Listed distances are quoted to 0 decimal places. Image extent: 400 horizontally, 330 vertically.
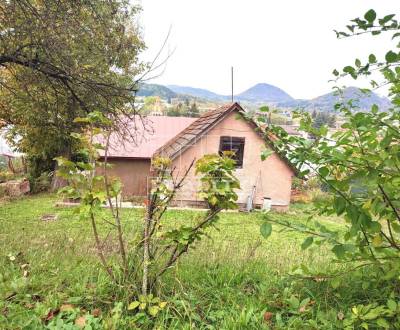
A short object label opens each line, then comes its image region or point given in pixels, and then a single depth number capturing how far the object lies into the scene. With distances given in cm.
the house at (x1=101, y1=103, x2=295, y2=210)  1574
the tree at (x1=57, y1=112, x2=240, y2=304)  235
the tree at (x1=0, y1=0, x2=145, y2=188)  536
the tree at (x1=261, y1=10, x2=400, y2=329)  170
